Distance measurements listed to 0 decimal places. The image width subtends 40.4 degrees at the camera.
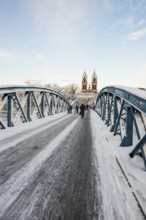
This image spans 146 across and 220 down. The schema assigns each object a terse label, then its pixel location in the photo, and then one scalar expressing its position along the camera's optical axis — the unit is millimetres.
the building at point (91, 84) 186875
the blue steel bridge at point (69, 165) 2252
